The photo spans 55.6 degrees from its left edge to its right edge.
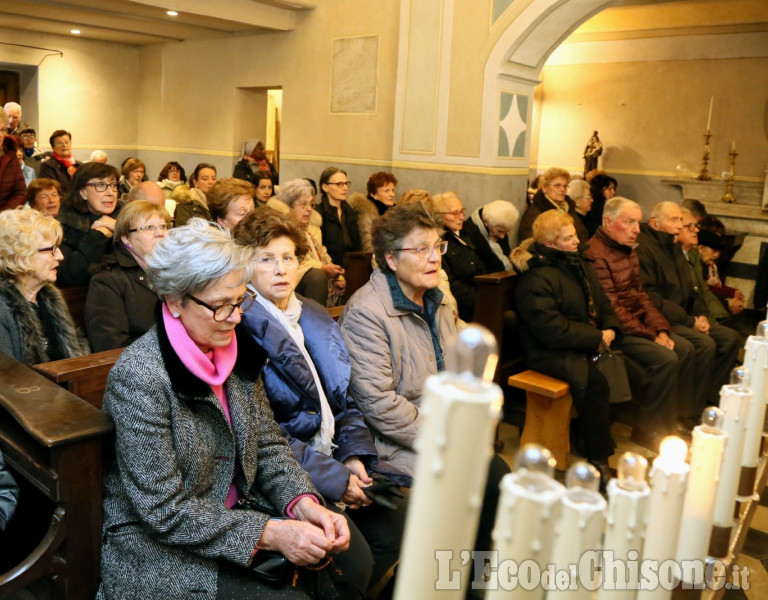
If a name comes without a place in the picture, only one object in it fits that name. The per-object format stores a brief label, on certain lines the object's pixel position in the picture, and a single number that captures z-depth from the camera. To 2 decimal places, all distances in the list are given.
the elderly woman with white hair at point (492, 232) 5.03
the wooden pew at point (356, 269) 4.88
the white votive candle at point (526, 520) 0.63
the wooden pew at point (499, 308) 4.05
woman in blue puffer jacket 2.16
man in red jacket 4.07
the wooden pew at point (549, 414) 3.71
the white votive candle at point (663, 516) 0.88
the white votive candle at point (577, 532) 0.68
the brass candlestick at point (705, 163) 8.89
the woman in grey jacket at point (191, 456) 1.62
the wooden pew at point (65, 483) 1.58
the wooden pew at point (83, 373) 2.11
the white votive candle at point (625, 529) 0.78
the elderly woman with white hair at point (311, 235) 4.64
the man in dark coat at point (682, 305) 4.53
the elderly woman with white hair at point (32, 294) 2.36
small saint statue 9.89
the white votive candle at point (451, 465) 0.56
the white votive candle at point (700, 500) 1.04
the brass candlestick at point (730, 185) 8.52
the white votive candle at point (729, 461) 1.25
